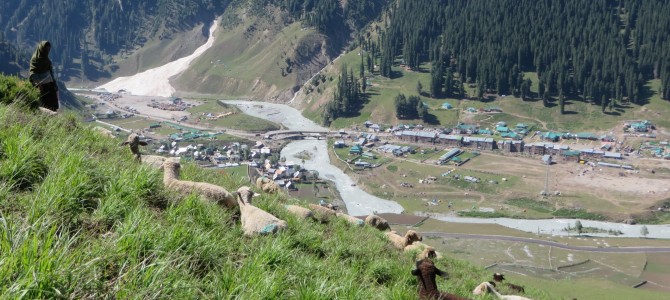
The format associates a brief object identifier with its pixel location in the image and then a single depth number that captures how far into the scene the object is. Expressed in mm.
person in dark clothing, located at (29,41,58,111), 12406
